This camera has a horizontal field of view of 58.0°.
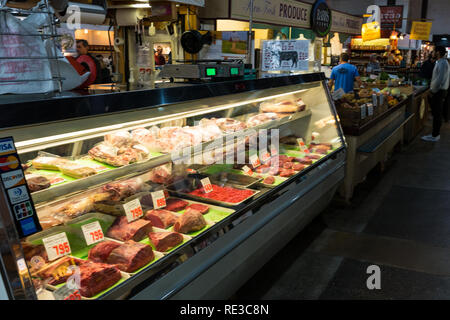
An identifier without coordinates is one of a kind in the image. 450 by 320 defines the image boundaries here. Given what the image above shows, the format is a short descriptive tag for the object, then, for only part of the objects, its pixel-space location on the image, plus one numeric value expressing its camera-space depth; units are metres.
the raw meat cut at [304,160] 4.08
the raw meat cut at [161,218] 2.65
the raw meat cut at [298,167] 3.86
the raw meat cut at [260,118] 3.82
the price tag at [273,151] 4.22
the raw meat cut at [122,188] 2.65
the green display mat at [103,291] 1.93
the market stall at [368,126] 5.19
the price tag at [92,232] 2.35
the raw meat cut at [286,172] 3.69
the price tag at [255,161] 3.84
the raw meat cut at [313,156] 4.26
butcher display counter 1.71
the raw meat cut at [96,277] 1.95
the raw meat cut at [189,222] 2.58
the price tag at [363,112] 5.34
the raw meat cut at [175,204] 2.90
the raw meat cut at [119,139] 2.63
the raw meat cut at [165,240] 2.39
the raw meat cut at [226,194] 3.05
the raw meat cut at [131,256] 2.16
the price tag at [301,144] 4.55
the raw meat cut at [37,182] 2.17
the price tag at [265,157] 3.99
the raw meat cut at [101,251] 2.24
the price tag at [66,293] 1.88
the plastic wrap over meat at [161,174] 2.98
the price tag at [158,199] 2.82
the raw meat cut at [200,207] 2.87
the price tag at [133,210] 2.58
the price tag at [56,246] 2.08
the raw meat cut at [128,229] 2.46
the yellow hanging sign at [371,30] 10.71
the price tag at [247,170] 3.67
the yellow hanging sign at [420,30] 14.13
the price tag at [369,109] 5.68
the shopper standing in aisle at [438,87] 9.41
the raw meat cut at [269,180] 3.50
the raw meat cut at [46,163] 2.52
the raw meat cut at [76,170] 2.40
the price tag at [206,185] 3.24
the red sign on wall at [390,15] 15.77
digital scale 2.95
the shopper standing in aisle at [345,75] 8.95
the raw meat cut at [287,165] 3.89
